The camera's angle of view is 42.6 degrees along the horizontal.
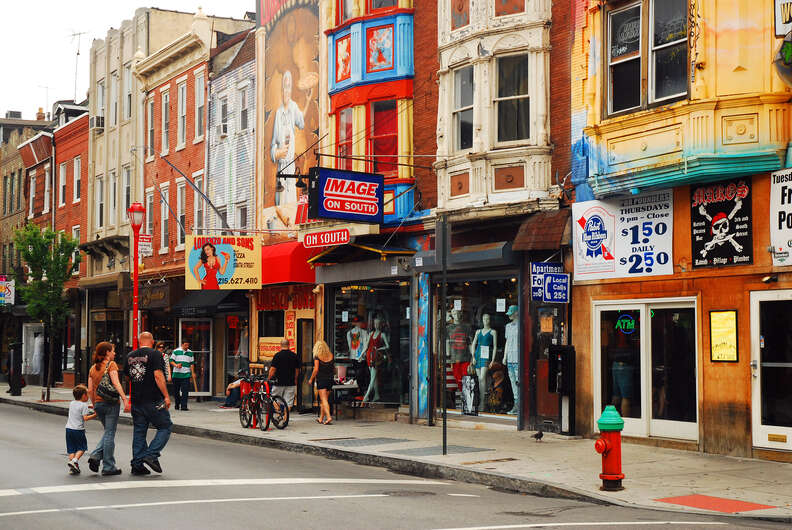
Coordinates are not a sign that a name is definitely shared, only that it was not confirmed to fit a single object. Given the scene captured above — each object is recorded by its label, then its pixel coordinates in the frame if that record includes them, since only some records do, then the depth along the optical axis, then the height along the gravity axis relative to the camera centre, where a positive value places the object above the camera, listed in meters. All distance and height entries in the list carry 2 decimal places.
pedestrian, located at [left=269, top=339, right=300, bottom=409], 21.23 -0.95
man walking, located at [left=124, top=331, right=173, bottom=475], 13.50 -0.86
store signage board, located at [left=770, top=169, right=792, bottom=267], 14.12 +1.57
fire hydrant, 11.91 -1.42
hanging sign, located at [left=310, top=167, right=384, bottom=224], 20.48 +2.75
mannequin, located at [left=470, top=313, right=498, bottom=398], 19.86 -0.37
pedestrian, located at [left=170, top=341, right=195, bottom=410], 26.92 -1.15
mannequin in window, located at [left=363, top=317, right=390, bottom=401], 23.19 -0.50
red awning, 24.91 +1.54
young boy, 13.48 -1.31
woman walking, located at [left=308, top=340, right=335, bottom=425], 21.39 -0.92
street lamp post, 26.41 +2.82
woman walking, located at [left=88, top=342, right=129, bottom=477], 13.25 -0.92
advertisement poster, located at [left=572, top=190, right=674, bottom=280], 16.19 +1.52
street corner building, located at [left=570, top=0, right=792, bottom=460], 14.44 +1.66
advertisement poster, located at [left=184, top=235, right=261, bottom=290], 25.50 +1.60
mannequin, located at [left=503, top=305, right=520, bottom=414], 19.06 -0.35
